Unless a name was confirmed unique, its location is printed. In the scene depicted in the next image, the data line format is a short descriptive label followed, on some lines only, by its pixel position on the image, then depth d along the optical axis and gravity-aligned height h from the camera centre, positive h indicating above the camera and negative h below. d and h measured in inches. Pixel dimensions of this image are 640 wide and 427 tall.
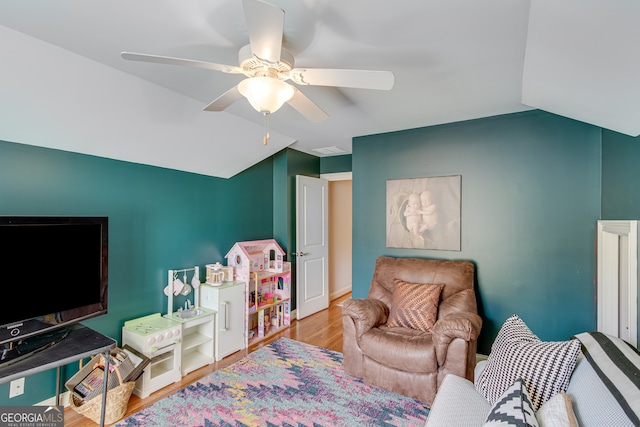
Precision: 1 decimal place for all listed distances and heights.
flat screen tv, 67.2 -15.2
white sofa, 33.5 -22.9
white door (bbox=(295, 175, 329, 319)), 167.3 -19.2
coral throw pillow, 100.6 -31.9
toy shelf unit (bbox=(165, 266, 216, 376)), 110.5 -40.1
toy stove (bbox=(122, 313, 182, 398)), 93.8 -43.0
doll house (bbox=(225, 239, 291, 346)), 135.4 -34.9
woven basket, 80.4 -51.7
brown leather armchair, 85.9 -38.2
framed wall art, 120.6 -0.1
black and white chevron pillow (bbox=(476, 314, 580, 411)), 46.0 -25.0
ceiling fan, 49.8 +26.2
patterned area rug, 81.4 -55.9
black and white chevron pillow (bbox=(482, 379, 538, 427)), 36.6 -25.1
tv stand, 60.2 -31.2
